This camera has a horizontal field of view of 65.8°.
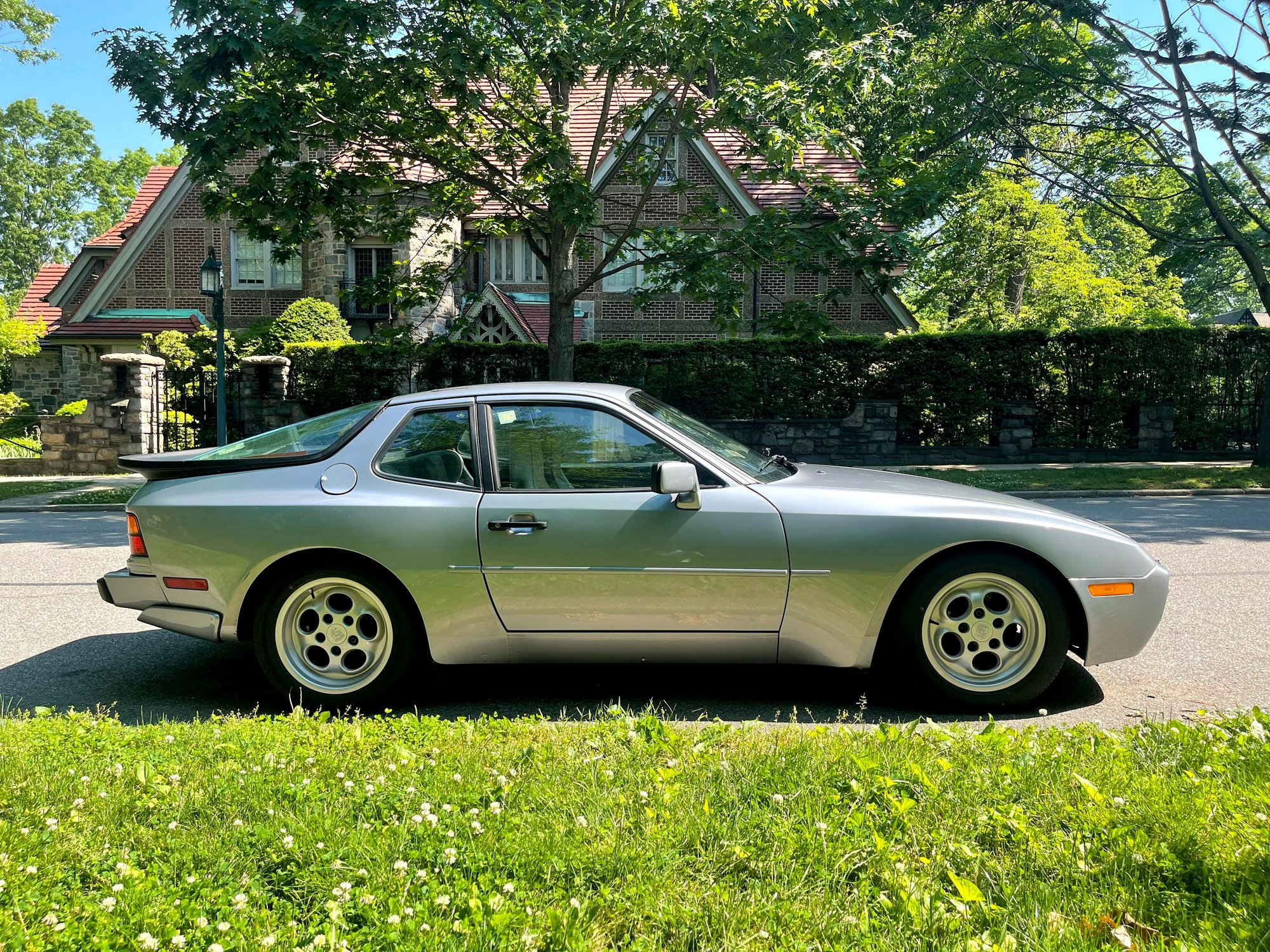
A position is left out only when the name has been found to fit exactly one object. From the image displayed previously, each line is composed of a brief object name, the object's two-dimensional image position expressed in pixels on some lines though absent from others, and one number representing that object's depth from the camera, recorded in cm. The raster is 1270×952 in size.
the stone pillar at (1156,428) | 1903
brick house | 2728
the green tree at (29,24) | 3397
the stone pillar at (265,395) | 1898
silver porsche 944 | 431
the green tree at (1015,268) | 2452
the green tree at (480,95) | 1294
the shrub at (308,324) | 2311
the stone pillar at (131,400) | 1864
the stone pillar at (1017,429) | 1886
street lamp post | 1642
